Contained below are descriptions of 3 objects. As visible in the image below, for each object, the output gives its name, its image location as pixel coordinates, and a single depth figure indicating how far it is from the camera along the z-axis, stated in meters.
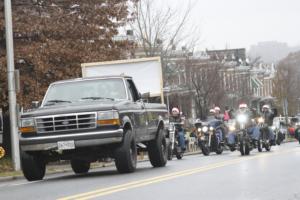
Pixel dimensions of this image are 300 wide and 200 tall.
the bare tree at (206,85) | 53.50
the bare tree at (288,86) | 92.31
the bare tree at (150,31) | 40.38
